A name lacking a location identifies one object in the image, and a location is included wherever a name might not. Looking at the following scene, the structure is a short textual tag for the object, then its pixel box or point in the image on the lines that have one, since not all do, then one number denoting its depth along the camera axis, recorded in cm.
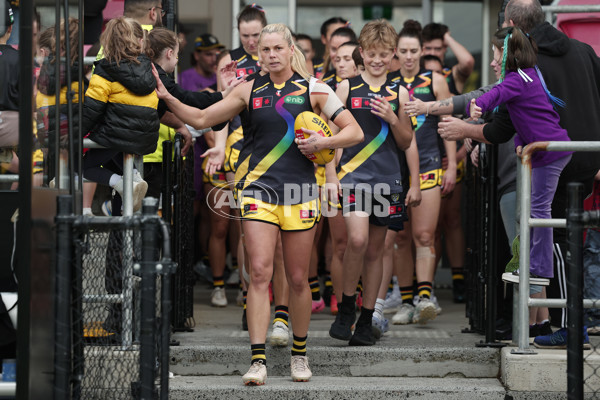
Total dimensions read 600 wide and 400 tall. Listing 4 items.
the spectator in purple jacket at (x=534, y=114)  1134
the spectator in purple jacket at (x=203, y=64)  1937
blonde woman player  1129
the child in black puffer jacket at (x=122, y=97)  1146
